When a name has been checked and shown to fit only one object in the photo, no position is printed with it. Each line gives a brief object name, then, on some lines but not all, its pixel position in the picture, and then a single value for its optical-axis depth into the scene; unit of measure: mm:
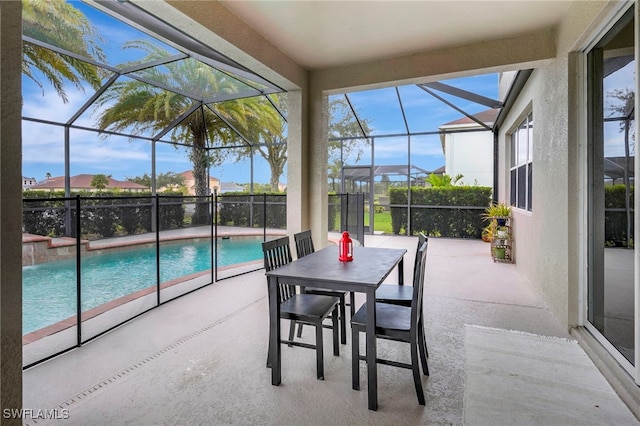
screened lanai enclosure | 4230
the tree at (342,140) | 10476
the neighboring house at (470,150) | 9797
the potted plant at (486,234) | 8356
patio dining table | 2129
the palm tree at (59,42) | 5621
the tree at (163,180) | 10561
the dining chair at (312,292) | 3000
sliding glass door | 2391
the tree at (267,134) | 10508
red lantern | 2824
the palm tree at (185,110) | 8180
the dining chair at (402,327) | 2180
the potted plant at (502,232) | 6559
